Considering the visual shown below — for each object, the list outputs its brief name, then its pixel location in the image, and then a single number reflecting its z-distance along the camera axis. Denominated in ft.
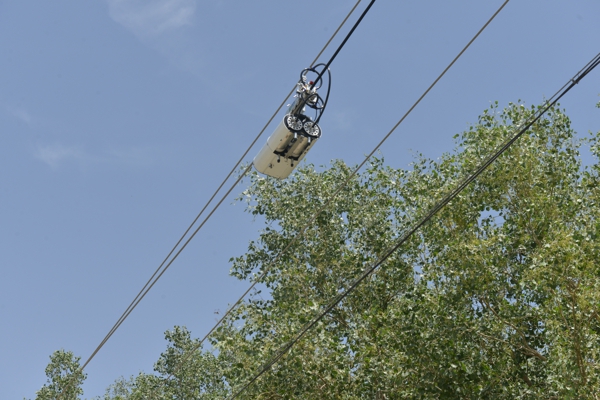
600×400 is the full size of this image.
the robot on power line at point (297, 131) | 64.28
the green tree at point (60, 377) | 242.17
